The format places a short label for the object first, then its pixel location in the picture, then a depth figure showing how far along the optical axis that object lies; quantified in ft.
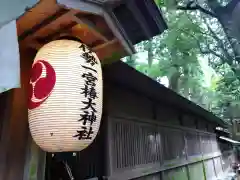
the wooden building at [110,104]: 9.19
